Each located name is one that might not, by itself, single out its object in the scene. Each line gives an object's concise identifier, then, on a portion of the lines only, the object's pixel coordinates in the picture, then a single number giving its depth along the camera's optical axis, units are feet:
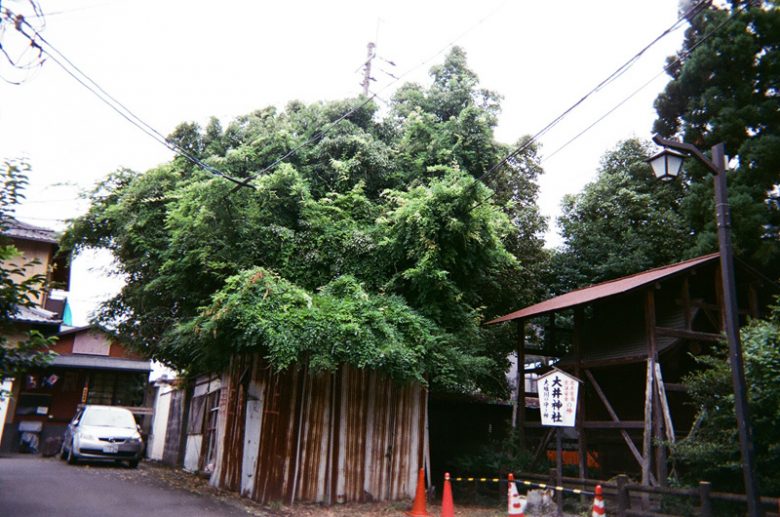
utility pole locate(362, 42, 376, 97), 77.14
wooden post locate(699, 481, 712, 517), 28.32
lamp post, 22.43
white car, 54.60
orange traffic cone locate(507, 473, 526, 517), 34.88
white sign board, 38.58
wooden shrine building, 40.47
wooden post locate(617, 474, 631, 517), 32.68
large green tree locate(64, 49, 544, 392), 37.65
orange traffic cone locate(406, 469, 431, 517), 37.35
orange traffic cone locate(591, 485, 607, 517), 27.55
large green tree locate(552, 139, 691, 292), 64.59
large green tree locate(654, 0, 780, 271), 52.85
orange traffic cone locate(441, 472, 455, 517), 35.19
